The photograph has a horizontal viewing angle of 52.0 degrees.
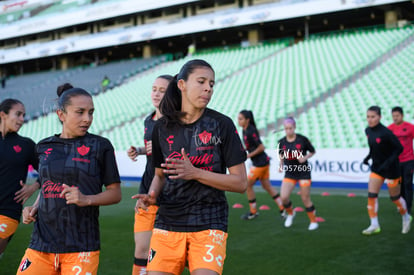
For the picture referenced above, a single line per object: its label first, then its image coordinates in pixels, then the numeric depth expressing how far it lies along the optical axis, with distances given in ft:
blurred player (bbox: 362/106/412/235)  23.31
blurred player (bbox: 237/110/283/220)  29.55
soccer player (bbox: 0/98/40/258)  13.76
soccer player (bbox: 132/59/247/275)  9.18
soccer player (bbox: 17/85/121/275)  9.37
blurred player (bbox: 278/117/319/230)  25.96
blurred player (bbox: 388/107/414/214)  27.86
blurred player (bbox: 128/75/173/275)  14.10
